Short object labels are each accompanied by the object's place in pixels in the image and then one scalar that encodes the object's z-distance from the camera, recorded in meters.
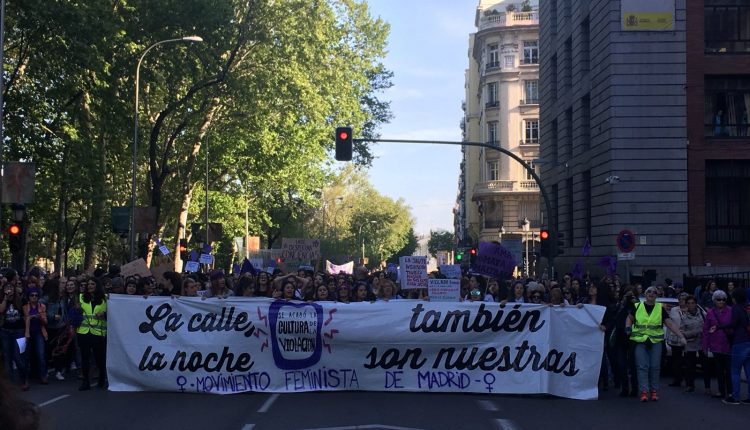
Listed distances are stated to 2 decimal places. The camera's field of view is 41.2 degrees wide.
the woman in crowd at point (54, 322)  15.97
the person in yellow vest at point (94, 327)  14.48
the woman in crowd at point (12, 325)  14.98
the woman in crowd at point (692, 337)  15.16
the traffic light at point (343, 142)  25.03
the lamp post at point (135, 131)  30.70
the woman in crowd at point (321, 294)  14.85
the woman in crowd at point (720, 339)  14.13
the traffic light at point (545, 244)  28.06
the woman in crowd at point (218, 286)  15.31
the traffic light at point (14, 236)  23.42
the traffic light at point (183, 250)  38.75
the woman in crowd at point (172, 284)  16.92
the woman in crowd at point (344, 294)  15.02
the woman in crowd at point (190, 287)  15.26
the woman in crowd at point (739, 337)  13.83
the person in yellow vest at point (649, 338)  13.66
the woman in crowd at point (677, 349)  15.89
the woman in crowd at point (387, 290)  16.00
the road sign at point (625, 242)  23.98
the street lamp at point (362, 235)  114.82
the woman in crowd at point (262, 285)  15.95
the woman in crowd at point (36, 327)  15.21
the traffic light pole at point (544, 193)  26.25
